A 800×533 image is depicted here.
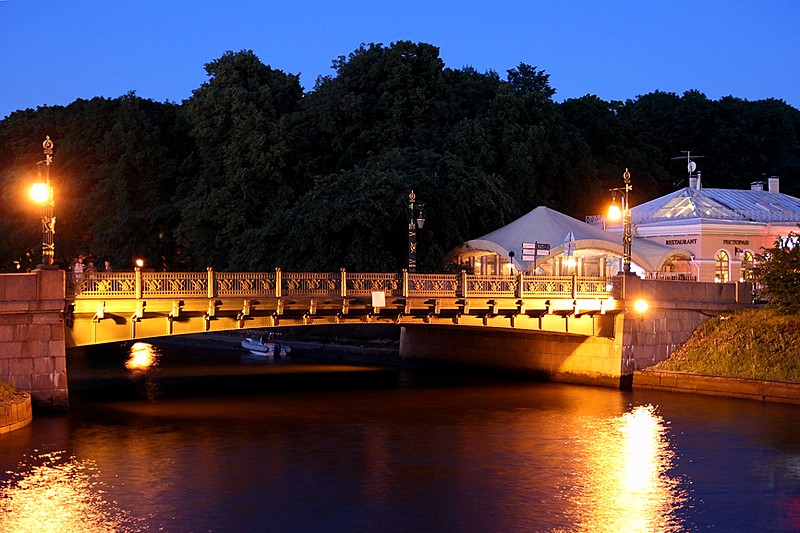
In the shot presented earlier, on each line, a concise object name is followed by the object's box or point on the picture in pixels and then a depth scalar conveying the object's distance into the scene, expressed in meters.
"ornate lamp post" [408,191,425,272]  41.88
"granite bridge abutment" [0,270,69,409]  32.56
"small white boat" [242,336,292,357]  60.56
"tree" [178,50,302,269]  57.34
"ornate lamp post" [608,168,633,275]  42.59
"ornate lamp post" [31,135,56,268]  33.44
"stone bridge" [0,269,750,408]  33.03
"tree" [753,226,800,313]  42.28
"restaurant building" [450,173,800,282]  50.84
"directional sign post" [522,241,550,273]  47.28
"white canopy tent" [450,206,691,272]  50.25
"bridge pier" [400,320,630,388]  43.88
